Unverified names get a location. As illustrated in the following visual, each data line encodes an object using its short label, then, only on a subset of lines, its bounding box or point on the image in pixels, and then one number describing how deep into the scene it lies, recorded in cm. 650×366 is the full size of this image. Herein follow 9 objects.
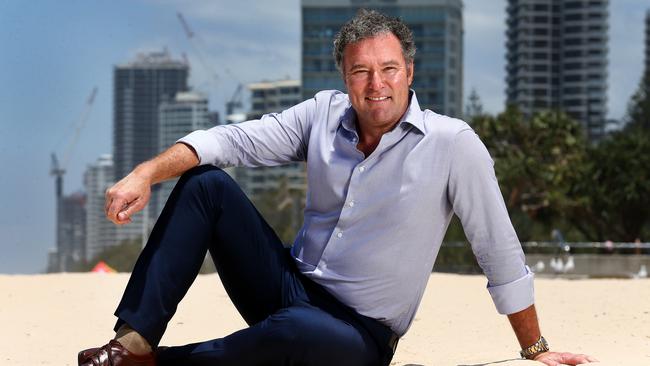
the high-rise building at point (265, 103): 14450
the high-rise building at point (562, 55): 13512
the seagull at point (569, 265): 2394
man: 382
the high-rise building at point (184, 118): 18850
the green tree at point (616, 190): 3834
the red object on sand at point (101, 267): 1539
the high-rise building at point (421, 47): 12325
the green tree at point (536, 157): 3938
